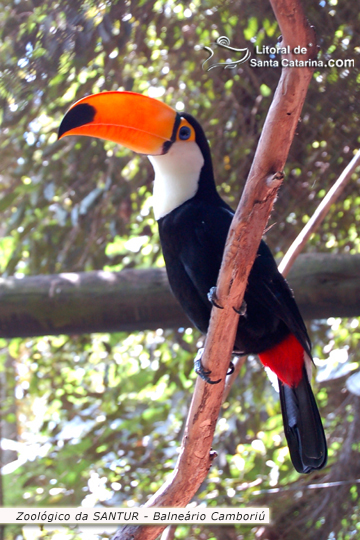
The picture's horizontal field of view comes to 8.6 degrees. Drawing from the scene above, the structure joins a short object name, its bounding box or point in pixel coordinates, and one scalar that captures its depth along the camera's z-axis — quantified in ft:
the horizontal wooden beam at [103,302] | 10.44
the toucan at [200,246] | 9.62
